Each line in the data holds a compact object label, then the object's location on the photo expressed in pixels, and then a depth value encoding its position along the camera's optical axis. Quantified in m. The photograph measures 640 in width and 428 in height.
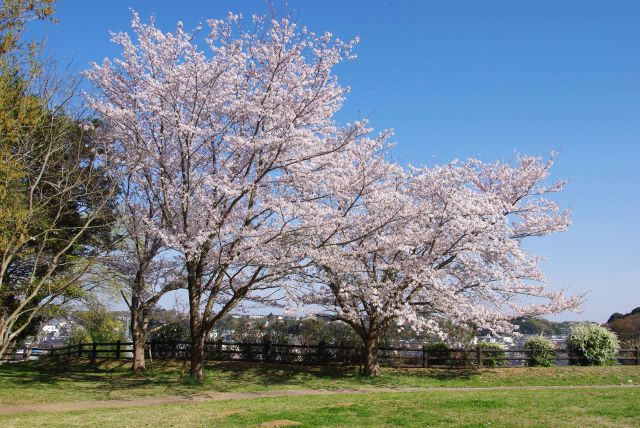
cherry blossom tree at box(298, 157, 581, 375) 18.48
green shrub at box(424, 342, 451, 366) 22.80
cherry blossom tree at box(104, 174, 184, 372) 20.67
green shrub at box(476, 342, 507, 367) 22.42
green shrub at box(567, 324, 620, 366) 22.39
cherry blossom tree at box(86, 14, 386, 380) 16.39
